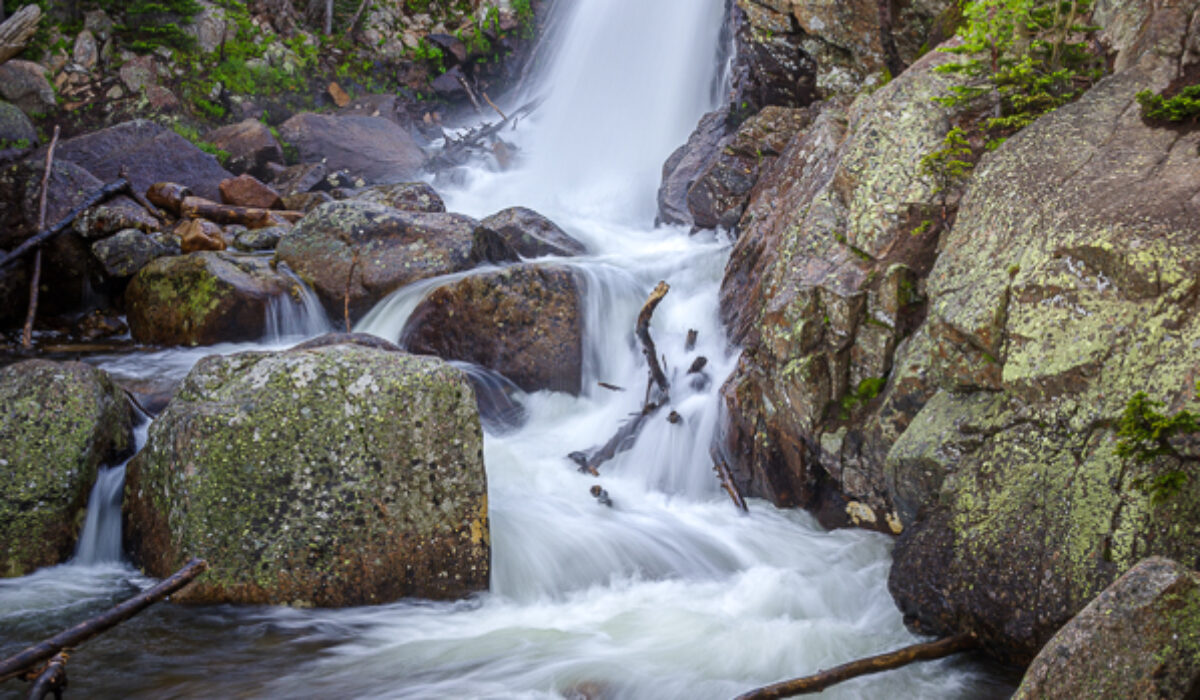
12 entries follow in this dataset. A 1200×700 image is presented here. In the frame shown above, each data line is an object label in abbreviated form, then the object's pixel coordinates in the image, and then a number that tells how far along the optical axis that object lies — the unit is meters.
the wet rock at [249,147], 15.06
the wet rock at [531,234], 11.12
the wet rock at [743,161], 9.62
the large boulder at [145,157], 11.97
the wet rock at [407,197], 12.42
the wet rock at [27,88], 14.35
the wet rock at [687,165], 11.32
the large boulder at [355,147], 15.91
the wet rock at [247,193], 12.36
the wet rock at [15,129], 12.13
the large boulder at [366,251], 9.22
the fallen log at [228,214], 11.36
